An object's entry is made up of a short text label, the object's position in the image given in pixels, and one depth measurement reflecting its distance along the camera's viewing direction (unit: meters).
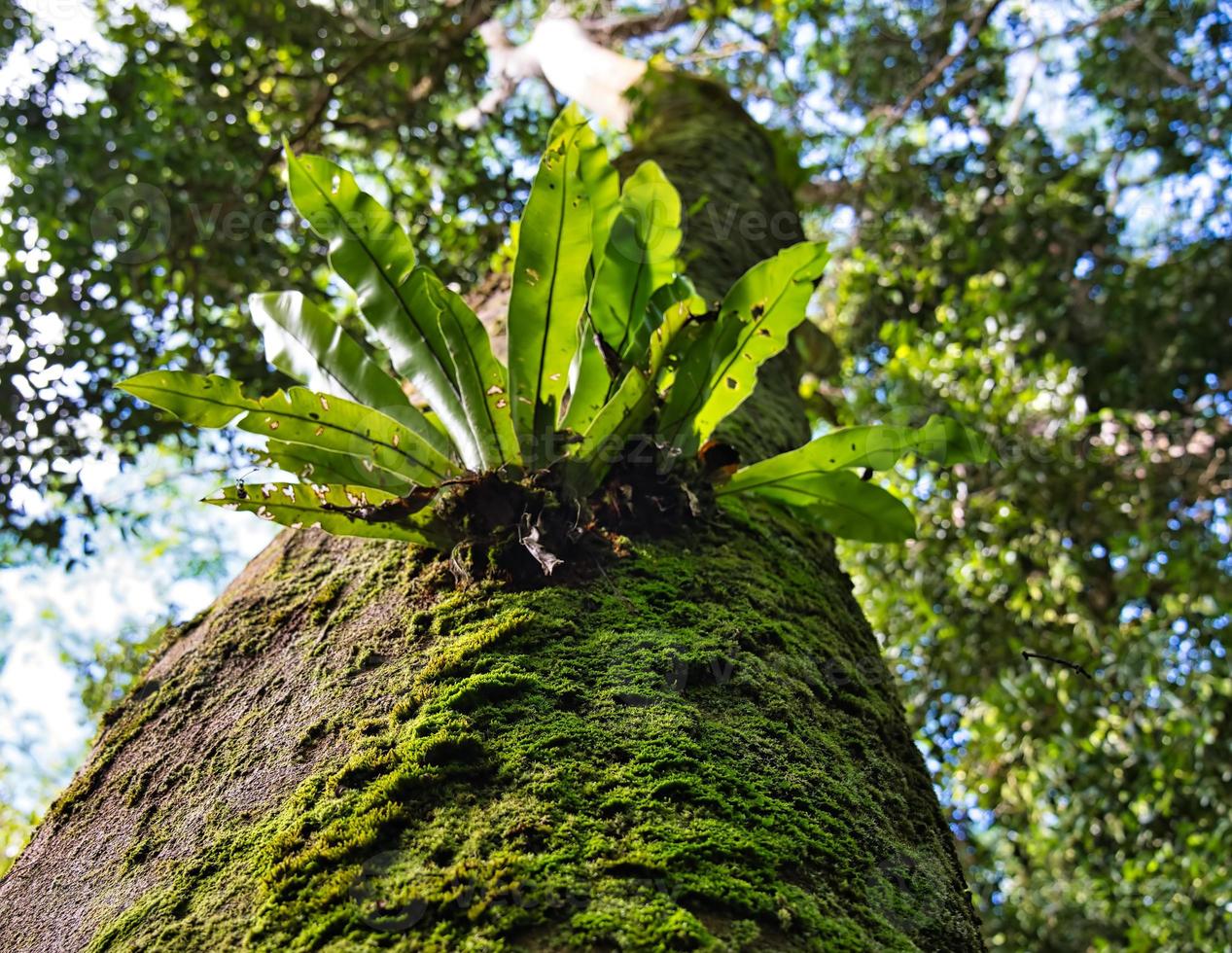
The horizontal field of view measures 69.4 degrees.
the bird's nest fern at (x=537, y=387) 1.34
